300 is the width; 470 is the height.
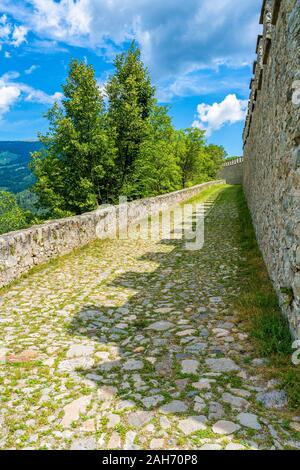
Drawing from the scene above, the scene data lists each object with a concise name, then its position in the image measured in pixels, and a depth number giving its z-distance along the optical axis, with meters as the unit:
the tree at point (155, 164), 22.17
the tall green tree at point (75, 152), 19.98
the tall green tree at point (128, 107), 20.67
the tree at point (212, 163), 55.04
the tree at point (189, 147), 40.19
